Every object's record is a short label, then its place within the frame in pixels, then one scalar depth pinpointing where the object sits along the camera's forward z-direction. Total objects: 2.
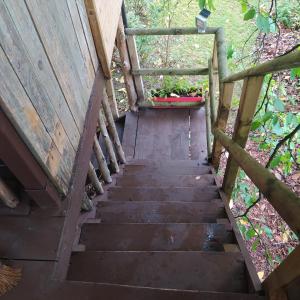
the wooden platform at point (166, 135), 3.93
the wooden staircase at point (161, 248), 1.53
